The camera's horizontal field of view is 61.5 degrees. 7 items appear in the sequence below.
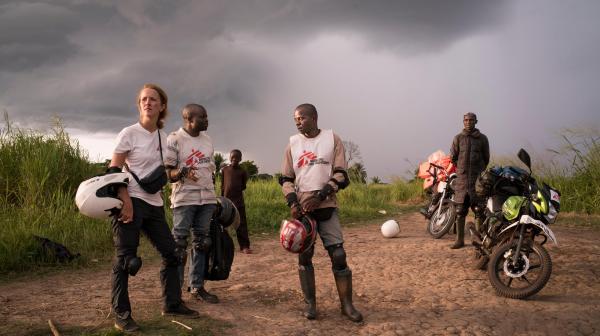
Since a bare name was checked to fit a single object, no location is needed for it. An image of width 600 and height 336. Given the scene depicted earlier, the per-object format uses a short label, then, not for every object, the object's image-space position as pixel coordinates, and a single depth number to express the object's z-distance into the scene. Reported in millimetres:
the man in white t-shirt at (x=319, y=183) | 4379
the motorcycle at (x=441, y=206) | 8539
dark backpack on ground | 7332
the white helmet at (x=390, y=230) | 9422
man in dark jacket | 7648
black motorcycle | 5176
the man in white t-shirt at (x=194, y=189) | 4805
